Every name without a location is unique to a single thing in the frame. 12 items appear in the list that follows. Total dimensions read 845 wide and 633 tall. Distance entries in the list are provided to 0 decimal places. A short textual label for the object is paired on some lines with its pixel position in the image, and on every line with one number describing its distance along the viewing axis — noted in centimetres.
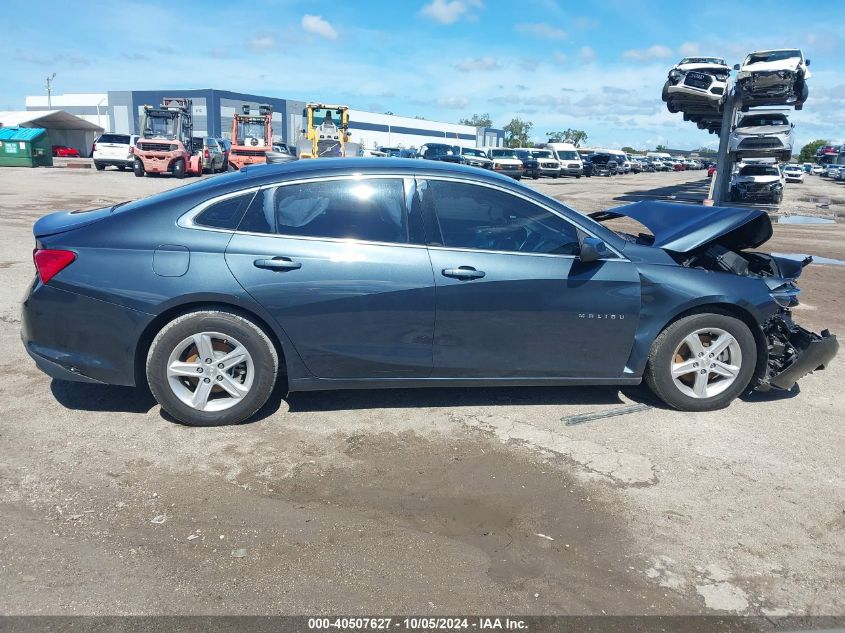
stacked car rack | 2148
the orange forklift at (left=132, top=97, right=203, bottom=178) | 2659
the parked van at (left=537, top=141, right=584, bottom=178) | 4538
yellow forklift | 2859
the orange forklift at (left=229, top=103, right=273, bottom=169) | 2892
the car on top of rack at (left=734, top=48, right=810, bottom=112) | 2128
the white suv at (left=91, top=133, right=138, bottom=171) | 3098
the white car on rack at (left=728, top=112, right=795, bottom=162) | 2305
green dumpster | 3325
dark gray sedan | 388
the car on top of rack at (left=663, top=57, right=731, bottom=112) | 2273
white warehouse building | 7244
